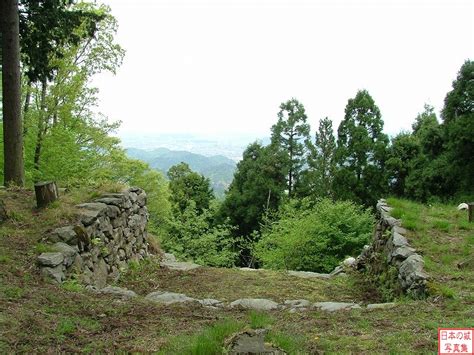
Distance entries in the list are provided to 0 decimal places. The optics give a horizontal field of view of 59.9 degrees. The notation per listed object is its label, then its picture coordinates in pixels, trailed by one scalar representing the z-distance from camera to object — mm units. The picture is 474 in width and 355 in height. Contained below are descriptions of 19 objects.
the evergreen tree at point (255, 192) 32562
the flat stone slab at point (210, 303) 5469
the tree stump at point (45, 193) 7215
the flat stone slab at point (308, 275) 8750
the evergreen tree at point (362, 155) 27125
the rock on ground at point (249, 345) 2930
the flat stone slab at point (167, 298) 5566
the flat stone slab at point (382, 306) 5026
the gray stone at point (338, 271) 9367
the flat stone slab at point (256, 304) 5344
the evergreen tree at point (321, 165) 32144
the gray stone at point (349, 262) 9742
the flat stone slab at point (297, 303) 5480
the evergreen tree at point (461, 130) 21203
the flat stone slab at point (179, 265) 8859
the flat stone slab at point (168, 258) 10297
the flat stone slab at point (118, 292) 5605
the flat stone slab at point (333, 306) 5191
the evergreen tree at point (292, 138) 33250
